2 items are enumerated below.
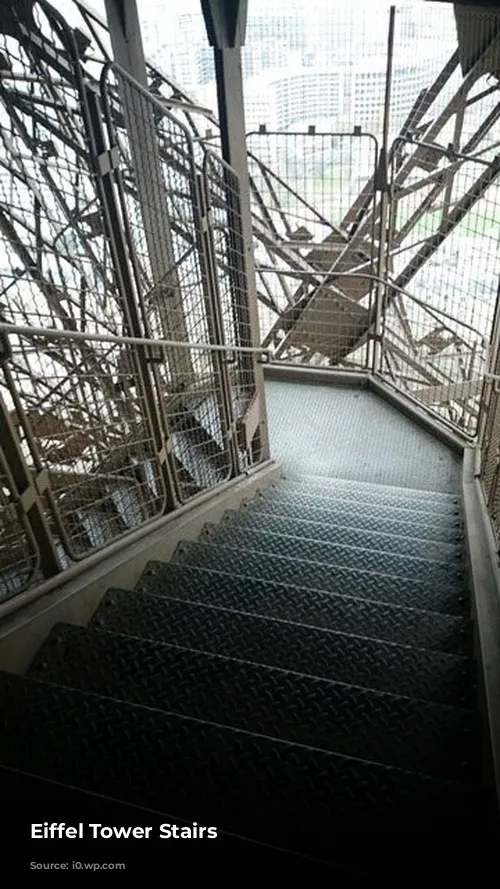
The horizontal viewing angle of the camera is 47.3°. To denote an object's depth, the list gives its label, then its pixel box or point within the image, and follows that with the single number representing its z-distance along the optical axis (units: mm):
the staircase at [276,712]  1072
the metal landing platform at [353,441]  3998
